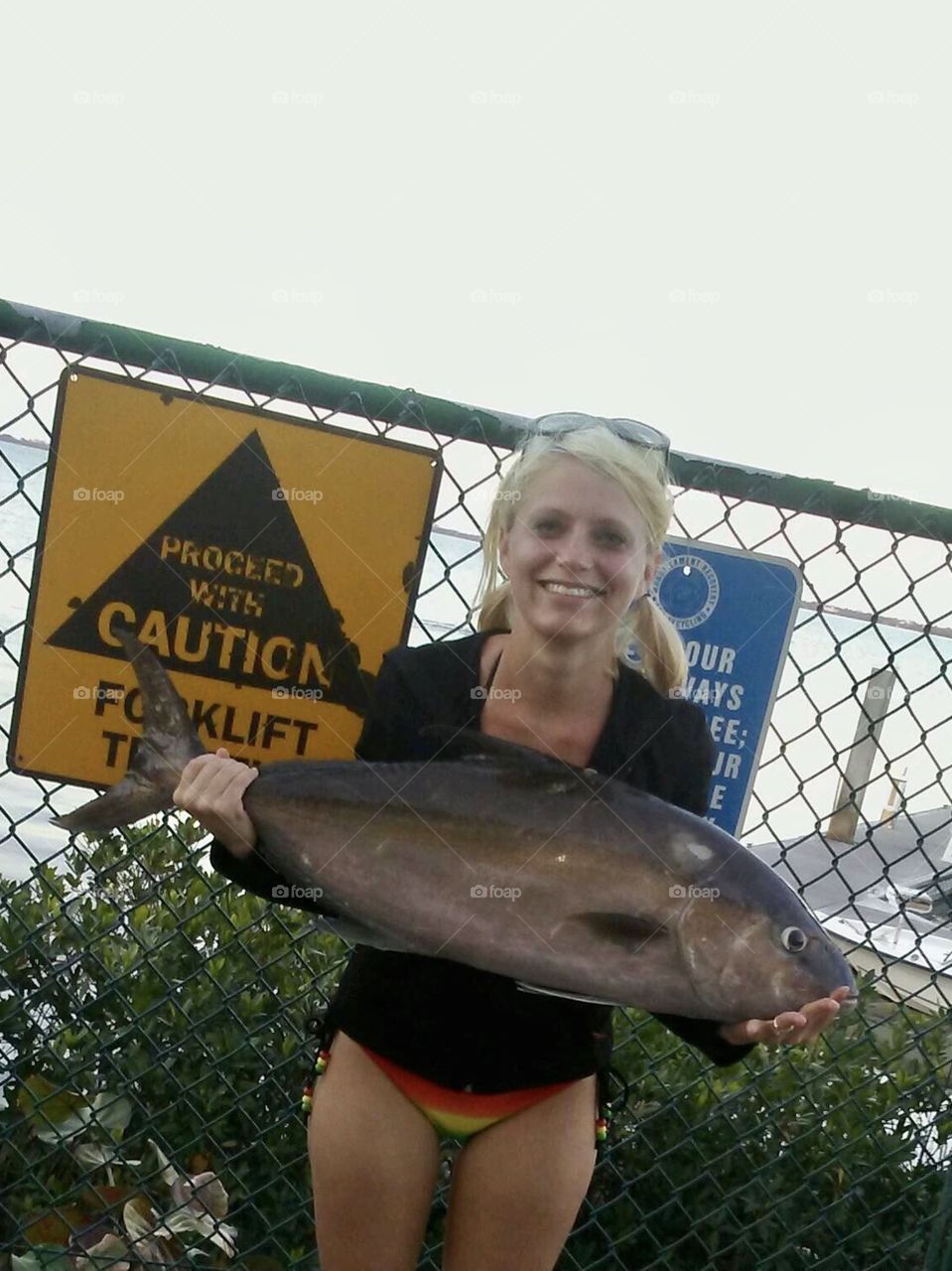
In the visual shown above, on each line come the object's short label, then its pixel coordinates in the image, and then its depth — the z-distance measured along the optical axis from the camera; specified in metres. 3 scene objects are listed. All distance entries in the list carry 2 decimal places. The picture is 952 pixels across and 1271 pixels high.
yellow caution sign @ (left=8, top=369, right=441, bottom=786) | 2.49
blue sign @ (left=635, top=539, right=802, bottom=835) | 2.66
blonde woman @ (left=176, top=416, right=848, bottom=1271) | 2.26
